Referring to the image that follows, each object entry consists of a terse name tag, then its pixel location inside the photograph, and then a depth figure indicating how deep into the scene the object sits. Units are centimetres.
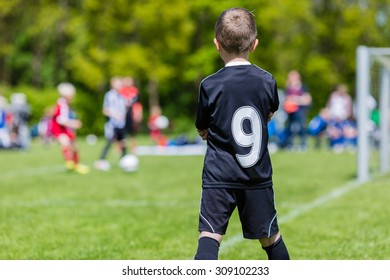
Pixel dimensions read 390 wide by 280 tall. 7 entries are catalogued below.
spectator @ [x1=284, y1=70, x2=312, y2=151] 2153
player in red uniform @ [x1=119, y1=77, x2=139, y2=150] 1960
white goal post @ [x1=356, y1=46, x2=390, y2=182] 1270
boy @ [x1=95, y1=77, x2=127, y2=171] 1598
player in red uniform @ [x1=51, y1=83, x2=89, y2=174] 1521
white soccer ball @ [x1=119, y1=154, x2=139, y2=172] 1515
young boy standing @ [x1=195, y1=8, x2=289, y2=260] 428
